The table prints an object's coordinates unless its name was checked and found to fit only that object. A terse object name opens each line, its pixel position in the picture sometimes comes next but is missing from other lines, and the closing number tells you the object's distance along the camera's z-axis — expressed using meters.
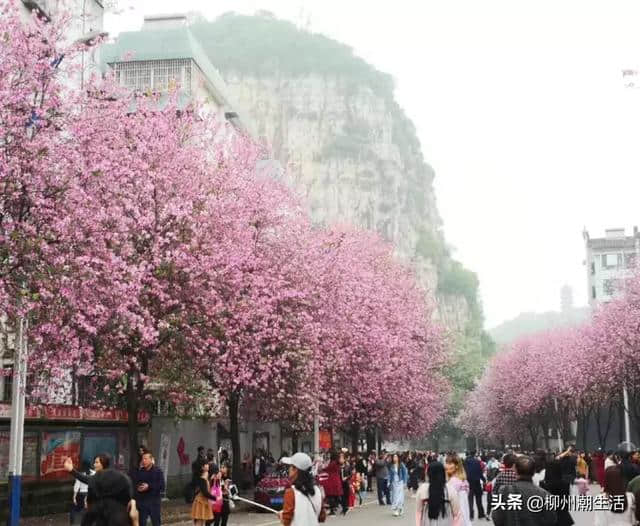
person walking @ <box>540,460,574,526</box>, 14.45
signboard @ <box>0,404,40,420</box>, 26.45
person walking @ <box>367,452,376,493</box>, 50.67
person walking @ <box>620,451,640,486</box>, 13.20
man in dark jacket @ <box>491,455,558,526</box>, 9.26
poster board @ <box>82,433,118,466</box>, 31.19
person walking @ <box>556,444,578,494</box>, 17.52
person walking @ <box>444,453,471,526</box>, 14.74
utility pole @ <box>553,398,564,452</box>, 81.69
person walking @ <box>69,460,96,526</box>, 24.95
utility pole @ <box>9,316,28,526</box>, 20.73
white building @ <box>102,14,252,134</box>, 52.50
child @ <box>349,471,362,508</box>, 35.65
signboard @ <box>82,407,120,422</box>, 31.62
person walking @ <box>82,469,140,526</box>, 8.52
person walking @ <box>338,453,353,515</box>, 31.86
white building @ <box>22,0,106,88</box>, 34.50
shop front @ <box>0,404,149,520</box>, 27.84
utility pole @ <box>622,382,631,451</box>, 72.81
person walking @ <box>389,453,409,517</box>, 31.00
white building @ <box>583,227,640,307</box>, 121.50
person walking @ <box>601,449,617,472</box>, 20.59
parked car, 32.47
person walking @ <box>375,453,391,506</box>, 38.47
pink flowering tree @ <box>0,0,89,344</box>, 19.20
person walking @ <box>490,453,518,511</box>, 16.84
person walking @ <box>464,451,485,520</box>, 25.38
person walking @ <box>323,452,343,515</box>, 29.06
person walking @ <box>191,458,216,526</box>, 17.95
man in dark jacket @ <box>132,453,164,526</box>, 16.81
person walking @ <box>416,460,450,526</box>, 14.42
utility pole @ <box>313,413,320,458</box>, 44.62
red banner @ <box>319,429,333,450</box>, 62.19
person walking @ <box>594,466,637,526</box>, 12.67
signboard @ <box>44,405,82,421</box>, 28.90
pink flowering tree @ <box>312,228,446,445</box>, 39.75
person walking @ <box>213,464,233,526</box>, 21.10
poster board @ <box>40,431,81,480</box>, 29.16
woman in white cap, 10.40
